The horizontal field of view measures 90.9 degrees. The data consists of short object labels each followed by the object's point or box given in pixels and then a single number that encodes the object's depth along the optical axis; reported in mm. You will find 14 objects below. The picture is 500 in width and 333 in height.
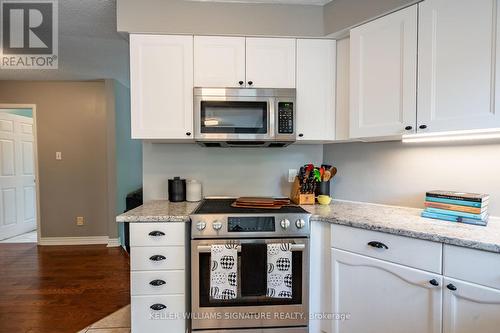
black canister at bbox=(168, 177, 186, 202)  2043
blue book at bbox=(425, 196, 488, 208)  1327
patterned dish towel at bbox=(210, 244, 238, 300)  1512
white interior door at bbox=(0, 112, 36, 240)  3900
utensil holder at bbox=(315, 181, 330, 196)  2080
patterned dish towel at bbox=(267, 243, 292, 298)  1526
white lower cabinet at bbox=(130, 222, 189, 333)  1540
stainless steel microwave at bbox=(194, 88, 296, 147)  1789
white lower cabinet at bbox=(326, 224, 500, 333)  1045
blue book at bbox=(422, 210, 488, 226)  1314
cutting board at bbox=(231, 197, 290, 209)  1756
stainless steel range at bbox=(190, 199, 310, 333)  1541
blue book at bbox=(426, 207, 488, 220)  1323
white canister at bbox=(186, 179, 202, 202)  2064
